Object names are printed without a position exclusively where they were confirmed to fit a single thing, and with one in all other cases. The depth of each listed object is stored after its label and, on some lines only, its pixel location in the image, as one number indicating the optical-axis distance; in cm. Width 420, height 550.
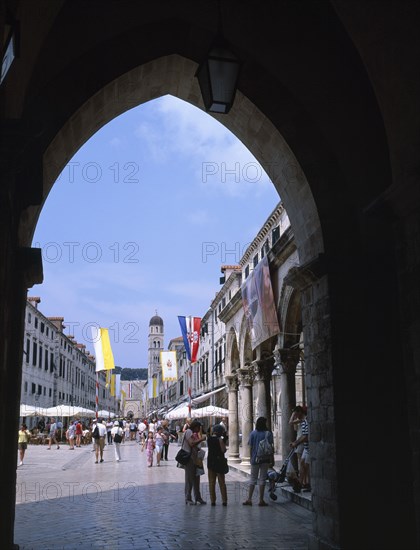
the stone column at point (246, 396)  2008
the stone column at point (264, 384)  1800
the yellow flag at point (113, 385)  6334
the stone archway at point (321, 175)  739
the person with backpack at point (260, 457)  1175
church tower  14125
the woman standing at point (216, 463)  1188
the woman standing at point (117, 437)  2476
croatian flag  2923
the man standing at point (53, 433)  3521
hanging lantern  550
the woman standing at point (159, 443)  2200
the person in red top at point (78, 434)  3706
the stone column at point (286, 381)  1500
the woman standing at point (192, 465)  1216
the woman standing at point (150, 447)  2181
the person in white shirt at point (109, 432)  4100
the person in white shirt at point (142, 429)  3897
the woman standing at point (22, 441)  2122
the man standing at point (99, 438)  2364
